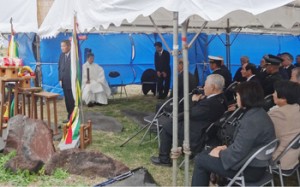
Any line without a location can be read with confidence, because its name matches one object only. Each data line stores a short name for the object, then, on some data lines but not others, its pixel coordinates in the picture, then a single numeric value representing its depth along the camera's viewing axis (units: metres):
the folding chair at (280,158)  3.15
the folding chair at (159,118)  5.05
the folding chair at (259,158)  2.91
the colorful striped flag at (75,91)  5.29
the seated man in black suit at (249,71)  6.04
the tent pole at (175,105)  3.44
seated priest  9.45
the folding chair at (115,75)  11.41
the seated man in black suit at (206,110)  4.10
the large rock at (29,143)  4.36
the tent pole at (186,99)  3.38
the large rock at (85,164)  4.25
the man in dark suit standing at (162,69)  10.81
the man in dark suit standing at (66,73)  6.92
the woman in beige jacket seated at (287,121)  3.27
